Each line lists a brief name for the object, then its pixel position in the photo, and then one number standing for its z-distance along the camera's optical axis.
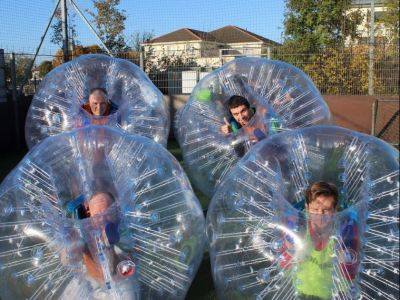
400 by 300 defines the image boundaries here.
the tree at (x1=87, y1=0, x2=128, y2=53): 18.63
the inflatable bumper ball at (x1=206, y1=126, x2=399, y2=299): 2.55
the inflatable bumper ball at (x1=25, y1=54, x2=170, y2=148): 5.21
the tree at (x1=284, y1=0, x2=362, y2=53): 11.01
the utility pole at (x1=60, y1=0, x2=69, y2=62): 11.02
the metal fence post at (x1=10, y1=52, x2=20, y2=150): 9.95
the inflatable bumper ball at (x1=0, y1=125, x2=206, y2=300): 2.72
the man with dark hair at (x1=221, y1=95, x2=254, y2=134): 4.66
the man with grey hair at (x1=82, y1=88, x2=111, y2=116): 4.82
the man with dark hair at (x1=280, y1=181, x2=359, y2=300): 2.55
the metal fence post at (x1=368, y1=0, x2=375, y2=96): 9.58
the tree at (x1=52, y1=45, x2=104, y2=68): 11.34
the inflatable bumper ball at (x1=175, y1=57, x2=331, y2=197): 4.72
